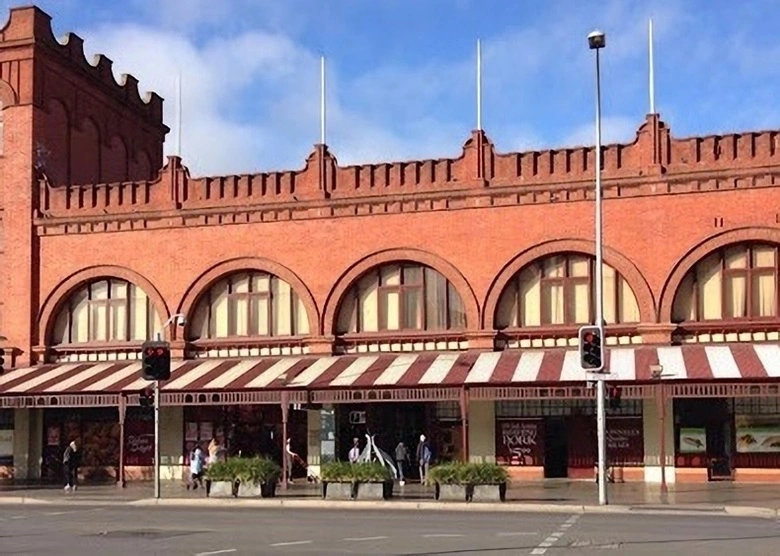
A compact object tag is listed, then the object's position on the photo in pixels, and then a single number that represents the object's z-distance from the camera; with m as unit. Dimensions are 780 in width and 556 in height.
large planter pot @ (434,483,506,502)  28.22
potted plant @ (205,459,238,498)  30.25
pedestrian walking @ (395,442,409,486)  35.12
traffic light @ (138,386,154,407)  31.67
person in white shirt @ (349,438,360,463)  34.67
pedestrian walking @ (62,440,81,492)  34.53
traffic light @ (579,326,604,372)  27.16
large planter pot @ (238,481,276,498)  30.14
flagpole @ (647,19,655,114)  34.97
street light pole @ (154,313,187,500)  30.33
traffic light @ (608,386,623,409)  29.39
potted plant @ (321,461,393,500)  29.11
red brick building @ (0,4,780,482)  33.59
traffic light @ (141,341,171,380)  29.77
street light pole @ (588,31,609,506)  26.81
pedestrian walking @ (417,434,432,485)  34.62
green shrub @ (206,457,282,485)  30.14
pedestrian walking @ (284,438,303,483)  35.47
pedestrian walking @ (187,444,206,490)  34.12
